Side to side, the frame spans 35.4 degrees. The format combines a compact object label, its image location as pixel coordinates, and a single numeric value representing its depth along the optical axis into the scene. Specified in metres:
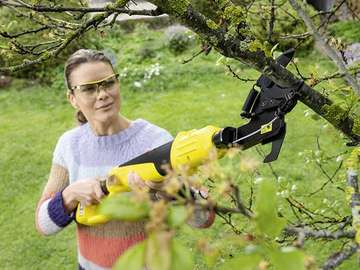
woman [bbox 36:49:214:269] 2.15
